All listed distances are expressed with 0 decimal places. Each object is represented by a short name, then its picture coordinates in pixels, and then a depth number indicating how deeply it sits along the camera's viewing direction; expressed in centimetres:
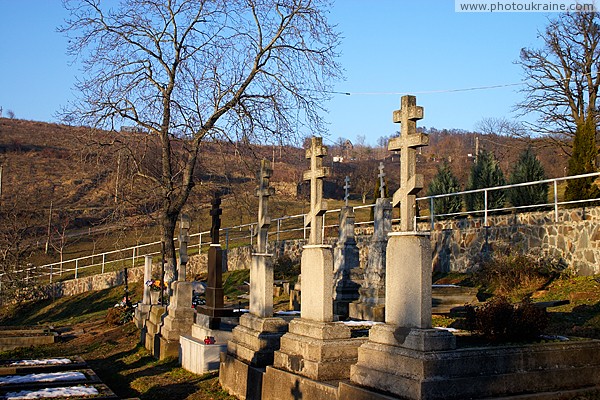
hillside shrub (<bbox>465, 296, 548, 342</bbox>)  752
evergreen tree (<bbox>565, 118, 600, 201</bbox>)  2153
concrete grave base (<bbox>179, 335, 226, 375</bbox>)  1157
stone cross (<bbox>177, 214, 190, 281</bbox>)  1479
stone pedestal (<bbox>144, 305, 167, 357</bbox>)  1479
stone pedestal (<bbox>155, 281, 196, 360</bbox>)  1382
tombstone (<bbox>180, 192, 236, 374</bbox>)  1162
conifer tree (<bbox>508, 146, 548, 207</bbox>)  2436
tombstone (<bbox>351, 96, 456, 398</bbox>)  642
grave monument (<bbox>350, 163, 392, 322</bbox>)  1394
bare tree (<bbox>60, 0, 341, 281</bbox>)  2000
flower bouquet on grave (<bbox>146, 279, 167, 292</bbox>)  1856
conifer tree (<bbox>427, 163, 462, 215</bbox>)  3150
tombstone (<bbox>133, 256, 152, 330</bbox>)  1814
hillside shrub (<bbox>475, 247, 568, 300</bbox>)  1561
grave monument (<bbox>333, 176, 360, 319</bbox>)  1568
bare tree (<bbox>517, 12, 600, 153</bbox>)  3072
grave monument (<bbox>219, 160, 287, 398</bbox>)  953
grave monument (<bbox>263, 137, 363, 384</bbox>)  788
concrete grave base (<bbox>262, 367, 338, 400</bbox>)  733
